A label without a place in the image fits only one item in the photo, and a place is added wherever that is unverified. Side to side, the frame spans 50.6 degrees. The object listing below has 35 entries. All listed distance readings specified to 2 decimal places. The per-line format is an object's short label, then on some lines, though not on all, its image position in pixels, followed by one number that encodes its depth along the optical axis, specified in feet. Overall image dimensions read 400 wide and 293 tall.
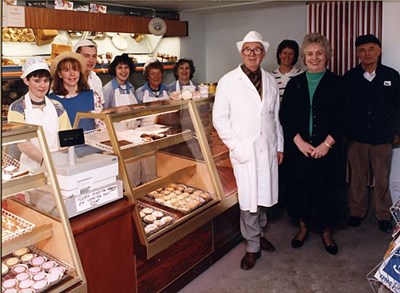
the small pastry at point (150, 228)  7.83
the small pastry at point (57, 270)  5.95
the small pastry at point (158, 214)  8.50
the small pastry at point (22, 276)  5.82
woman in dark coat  10.24
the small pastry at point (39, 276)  5.81
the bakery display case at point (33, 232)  5.70
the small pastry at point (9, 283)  5.65
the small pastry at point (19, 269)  5.96
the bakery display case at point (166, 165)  7.62
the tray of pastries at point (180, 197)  9.07
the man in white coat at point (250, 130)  9.70
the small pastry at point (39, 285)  5.68
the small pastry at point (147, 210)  8.62
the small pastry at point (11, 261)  6.10
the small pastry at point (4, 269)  5.90
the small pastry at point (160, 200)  9.16
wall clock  17.97
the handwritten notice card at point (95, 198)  6.63
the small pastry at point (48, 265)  6.04
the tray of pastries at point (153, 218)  8.00
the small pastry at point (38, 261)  6.13
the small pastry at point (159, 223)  8.16
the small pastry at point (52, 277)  5.80
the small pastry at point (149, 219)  8.26
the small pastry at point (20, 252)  6.35
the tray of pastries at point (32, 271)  5.72
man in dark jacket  12.05
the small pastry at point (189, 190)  9.73
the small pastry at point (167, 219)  8.34
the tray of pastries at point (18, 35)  14.22
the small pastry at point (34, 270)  5.94
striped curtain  15.56
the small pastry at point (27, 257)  6.21
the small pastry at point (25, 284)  5.70
